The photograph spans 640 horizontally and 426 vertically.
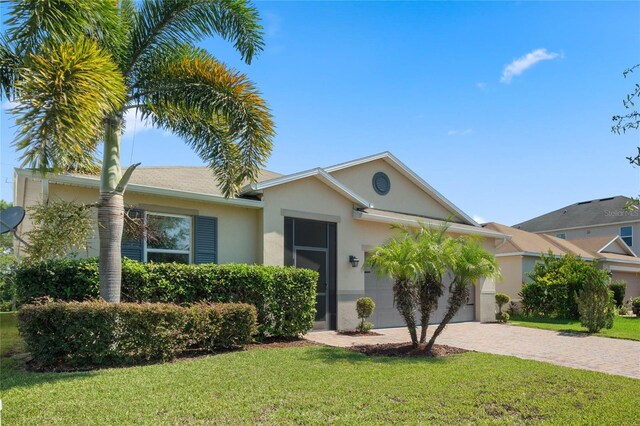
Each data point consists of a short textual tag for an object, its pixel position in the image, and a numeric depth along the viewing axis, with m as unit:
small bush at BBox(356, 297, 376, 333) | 14.61
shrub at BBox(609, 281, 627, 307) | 27.14
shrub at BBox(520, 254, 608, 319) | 20.95
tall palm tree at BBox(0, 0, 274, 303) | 6.30
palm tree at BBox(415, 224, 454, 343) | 10.44
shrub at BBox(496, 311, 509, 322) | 19.27
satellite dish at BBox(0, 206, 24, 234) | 10.68
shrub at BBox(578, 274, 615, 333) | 15.52
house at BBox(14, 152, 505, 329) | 12.09
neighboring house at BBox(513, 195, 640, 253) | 37.53
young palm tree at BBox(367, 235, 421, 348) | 10.40
